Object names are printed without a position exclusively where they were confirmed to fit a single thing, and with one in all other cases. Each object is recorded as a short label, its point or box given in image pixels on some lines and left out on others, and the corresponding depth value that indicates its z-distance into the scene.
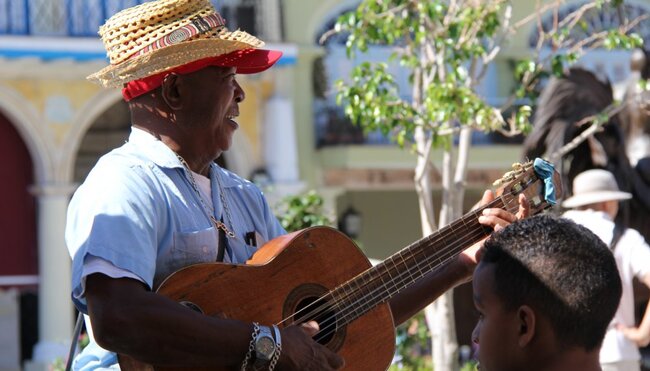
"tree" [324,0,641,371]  8.30
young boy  2.69
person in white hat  6.53
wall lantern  20.30
